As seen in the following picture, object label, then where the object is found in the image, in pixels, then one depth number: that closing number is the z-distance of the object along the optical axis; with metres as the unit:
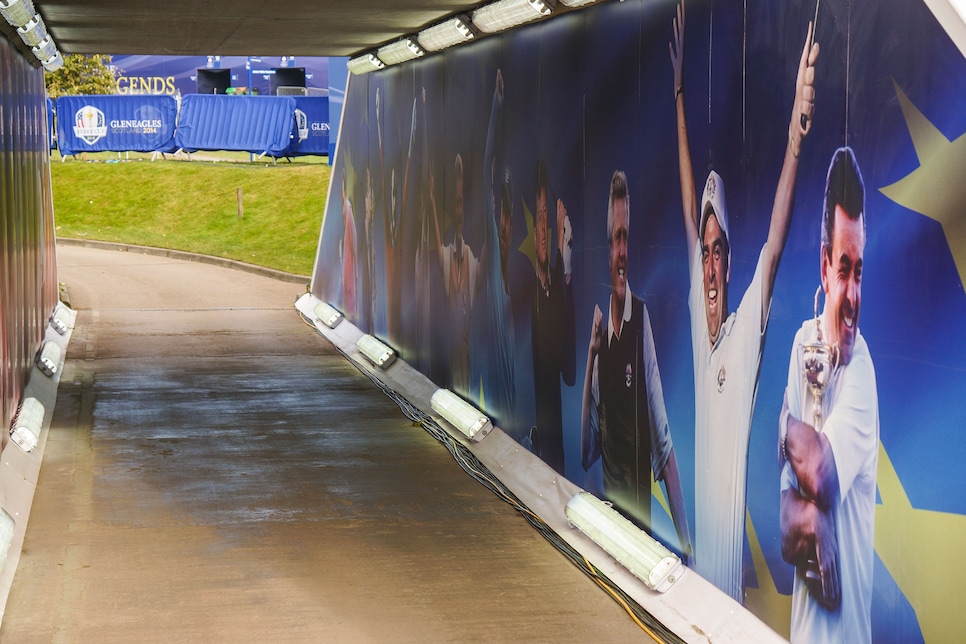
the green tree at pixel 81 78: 45.91
